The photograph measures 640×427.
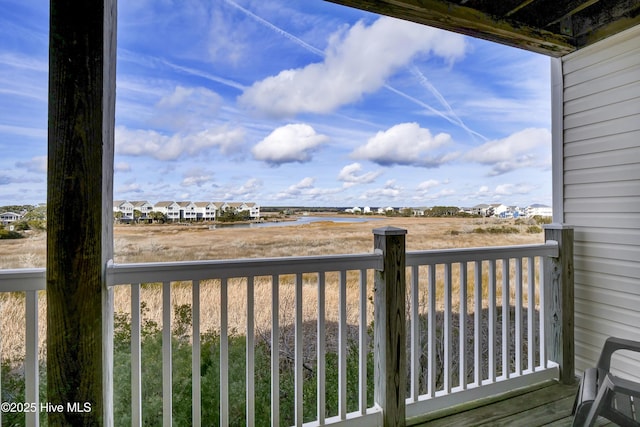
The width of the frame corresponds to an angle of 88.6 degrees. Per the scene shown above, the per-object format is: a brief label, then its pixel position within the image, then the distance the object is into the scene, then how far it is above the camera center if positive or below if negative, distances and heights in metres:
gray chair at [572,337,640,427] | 1.35 -0.85
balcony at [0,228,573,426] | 1.59 -0.70
